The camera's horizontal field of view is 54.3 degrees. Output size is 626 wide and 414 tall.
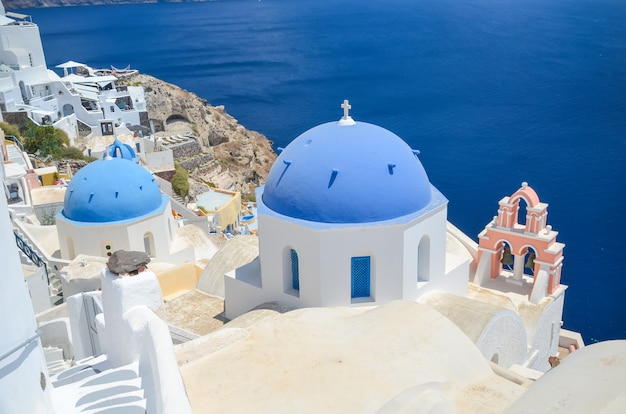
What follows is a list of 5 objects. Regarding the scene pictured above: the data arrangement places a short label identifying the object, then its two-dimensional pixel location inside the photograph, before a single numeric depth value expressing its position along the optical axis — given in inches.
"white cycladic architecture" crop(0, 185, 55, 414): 202.1
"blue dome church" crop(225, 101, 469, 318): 444.8
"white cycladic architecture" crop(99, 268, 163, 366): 274.2
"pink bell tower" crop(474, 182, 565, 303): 591.2
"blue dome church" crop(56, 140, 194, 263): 648.4
